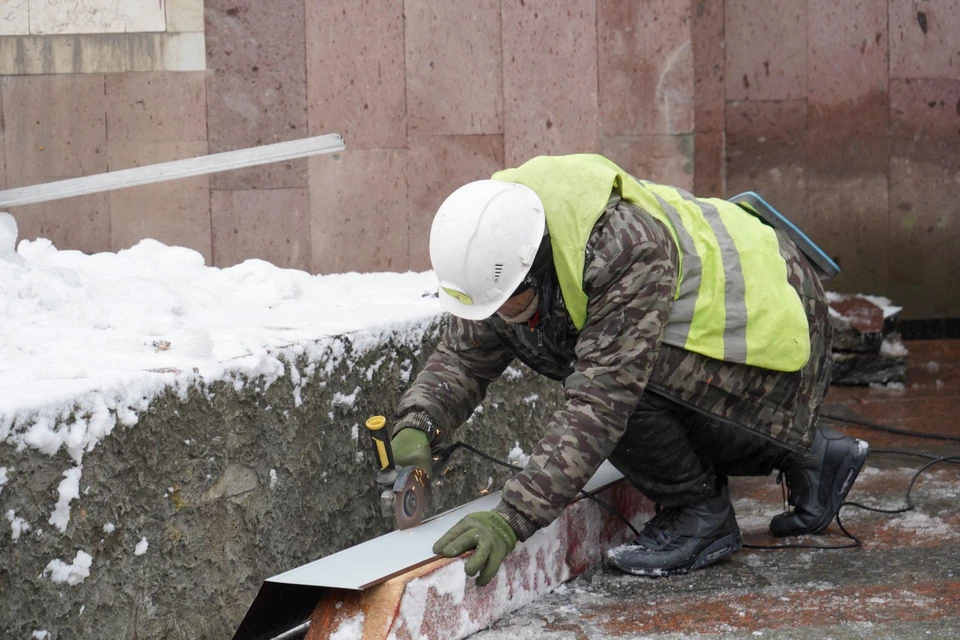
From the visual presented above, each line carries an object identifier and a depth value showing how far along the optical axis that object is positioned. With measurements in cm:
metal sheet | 450
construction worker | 491
